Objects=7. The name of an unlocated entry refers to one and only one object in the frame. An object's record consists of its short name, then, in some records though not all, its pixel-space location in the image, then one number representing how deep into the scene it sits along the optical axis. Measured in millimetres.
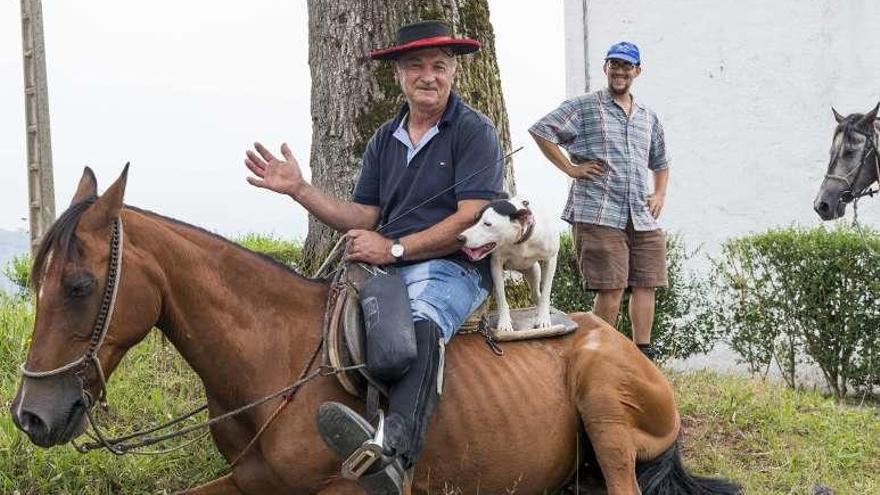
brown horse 3635
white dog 4445
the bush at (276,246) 10586
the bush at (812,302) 9531
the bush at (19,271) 10734
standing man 7211
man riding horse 4312
